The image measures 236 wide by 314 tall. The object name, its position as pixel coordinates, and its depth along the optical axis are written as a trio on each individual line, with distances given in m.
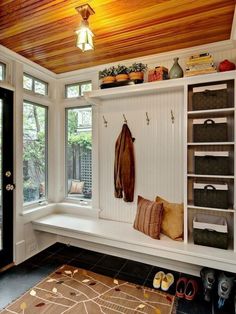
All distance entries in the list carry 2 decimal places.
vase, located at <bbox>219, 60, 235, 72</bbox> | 2.09
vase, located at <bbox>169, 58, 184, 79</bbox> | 2.35
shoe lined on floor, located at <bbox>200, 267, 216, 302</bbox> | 2.00
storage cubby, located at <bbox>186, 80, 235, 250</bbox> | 2.10
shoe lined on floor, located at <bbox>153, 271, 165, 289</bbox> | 2.20
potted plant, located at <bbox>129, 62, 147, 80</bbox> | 2.57
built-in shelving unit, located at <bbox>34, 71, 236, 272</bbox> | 2.05
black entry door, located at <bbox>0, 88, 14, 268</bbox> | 2.50
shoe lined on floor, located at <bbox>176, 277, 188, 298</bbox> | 2.06
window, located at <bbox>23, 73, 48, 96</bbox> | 2.88
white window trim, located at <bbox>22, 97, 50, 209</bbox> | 2.88
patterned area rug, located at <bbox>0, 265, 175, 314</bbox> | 1.89
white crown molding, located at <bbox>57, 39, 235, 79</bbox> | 2.32
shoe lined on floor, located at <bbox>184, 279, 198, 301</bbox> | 2.03
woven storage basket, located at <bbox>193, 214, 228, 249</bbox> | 2.09
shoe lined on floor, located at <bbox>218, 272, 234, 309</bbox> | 1.91
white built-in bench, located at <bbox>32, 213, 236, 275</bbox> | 2.00
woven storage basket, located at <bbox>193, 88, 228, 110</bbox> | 2.11
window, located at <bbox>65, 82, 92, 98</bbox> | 3.18
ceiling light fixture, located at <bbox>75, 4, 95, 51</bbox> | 1.63
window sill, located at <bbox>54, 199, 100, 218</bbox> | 3.02
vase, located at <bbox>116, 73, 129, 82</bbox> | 2.61
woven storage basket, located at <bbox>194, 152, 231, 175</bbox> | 2.09
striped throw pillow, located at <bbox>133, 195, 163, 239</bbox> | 2.35
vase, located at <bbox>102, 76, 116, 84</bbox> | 2.68
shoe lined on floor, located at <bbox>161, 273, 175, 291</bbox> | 2.16
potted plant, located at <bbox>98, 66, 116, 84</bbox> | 2.68
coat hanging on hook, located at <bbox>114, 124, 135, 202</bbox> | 2.75
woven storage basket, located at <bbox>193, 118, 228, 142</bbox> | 2.11
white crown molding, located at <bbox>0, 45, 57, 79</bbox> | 2.45
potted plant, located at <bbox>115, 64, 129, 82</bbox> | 2.62
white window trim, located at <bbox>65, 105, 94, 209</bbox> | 3.09
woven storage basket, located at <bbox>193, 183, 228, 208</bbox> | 2.09
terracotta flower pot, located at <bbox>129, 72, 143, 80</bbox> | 2.57
